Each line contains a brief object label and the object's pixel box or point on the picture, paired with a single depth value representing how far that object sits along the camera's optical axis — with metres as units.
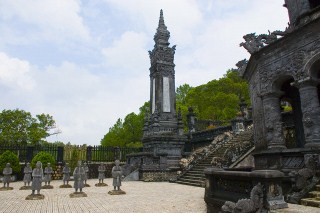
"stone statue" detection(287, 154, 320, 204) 7.05
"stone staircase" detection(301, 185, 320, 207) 6.46
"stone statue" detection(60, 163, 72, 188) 15.81
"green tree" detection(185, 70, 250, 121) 36.53
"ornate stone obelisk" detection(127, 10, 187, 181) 19.79
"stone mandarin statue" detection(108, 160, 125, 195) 12.51
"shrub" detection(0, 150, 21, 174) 20.53
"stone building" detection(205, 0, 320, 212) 7.15
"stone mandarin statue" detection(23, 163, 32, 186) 14.95
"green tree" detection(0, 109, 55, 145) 36.19
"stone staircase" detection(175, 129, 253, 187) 15.89
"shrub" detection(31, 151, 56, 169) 21.00
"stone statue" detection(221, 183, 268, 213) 4.94
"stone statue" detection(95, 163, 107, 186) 16.58
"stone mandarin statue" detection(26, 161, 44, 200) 10.67
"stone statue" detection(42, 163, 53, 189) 15.39
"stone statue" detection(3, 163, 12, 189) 14.83
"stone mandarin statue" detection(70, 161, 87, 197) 11.40
